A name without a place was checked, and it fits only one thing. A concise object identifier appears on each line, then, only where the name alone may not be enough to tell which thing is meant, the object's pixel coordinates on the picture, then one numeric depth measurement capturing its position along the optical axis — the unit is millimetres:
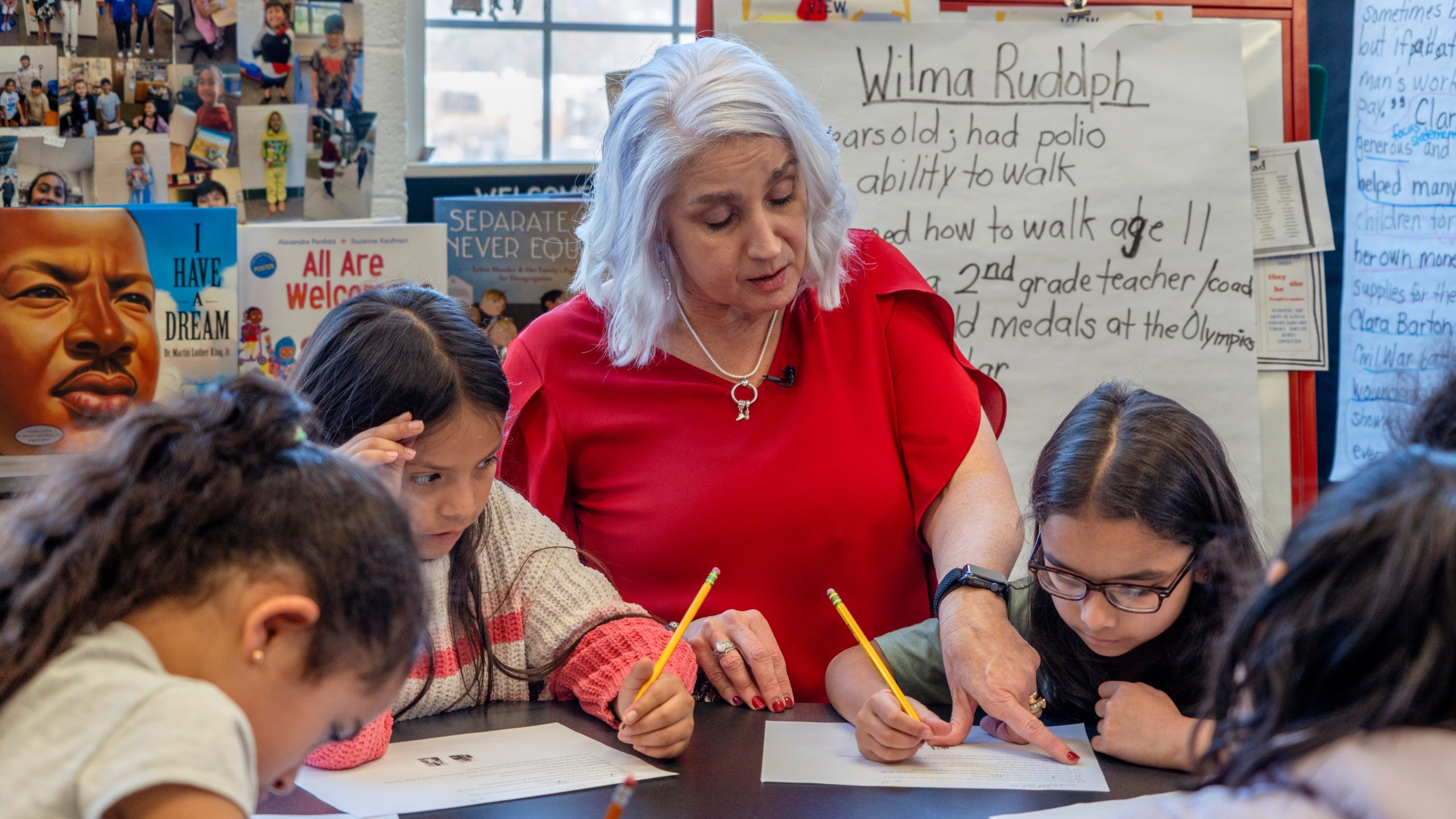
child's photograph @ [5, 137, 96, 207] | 2273
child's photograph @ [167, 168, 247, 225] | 2412
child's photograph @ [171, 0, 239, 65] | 2369
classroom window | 3014
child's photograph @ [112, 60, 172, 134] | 2332
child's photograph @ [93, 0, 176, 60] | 2305
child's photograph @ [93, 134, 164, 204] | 2334
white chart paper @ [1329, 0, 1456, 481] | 2666
